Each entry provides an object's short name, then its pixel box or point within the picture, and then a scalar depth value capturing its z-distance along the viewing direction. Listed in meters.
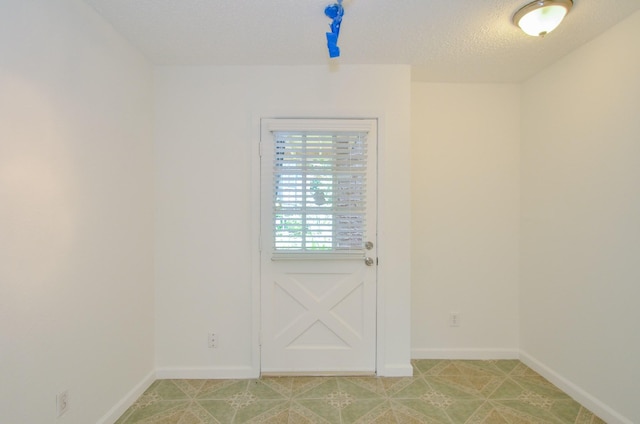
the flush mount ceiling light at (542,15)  1.60
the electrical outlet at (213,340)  2.35
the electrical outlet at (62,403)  1.47
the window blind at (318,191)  2.31
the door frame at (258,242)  2.34
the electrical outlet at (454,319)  2.66
